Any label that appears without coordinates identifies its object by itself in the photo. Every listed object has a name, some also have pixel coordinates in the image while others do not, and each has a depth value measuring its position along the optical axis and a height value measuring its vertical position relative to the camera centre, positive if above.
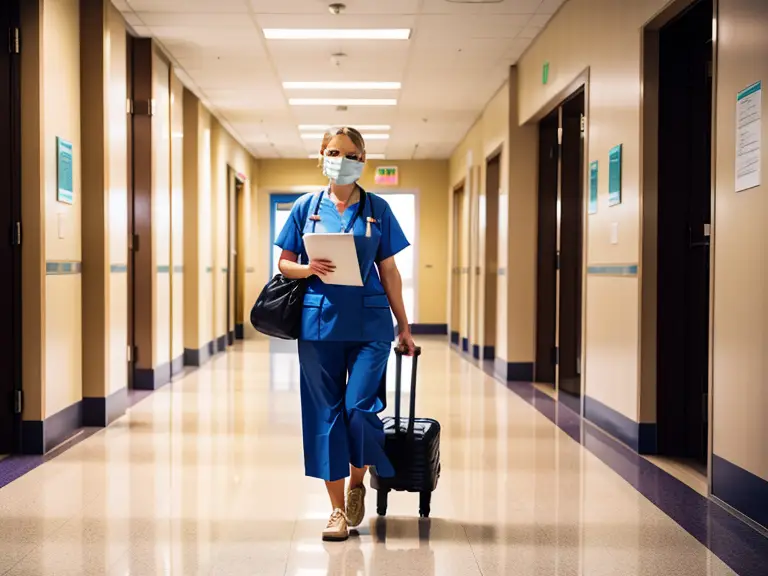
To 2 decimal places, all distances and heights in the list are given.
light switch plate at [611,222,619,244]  4.98 +0.21
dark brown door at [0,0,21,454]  4.46 +0.33
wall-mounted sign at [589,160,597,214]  5.48 +0.52
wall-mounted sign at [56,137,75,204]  4.84 +0.56
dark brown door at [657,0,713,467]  4.54 +0.13
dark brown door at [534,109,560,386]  7.88 +0.12
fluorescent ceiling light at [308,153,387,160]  14.44 +1.91
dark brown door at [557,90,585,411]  6.90 +0.17
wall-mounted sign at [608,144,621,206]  4.97 +0.54
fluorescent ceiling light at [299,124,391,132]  11.39 +1.91
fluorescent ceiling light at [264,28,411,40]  6.77 +1.88
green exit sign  14.84 +1.60
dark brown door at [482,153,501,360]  9.69 +0.22
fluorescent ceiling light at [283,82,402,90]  8.76 +1.89
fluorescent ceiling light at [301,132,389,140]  12.18 +1.91
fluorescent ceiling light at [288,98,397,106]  9.59 +1.89
